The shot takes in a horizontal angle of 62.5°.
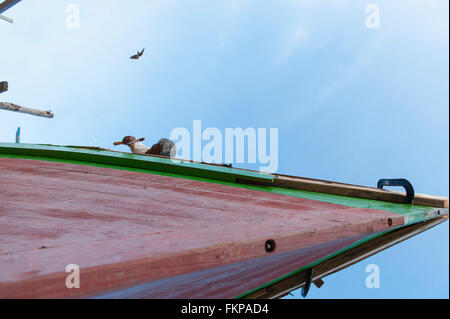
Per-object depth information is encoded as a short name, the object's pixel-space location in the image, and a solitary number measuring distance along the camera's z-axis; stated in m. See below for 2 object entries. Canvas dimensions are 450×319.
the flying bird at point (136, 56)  10.03
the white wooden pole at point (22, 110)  8.20
